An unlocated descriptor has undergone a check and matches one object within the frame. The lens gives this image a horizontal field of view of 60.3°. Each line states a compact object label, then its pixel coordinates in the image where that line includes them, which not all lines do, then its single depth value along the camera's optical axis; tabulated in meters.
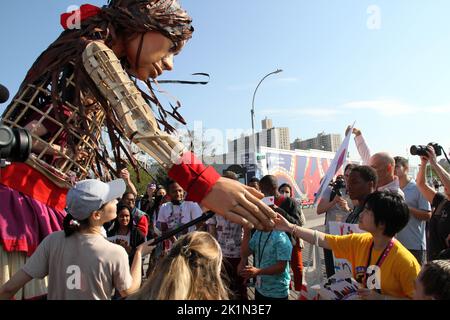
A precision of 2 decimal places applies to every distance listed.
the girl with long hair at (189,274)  1.47
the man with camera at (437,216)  3.48
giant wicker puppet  1.54
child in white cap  1.80
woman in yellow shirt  2.13
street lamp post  15.07
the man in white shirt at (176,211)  5.60
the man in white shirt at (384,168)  3.85
